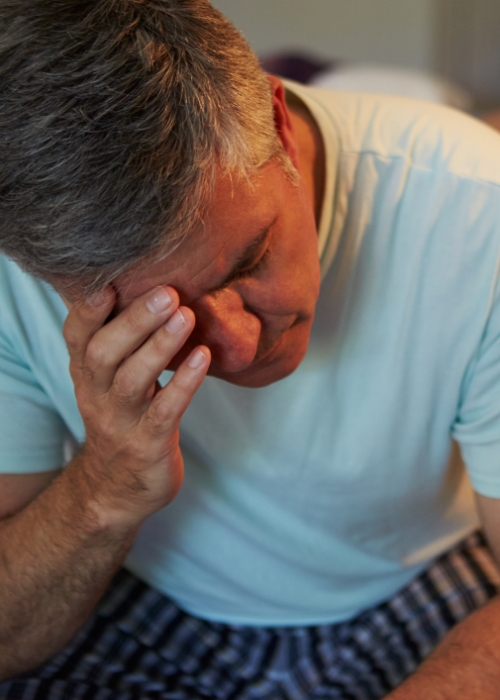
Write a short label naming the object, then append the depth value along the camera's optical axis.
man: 0.62
